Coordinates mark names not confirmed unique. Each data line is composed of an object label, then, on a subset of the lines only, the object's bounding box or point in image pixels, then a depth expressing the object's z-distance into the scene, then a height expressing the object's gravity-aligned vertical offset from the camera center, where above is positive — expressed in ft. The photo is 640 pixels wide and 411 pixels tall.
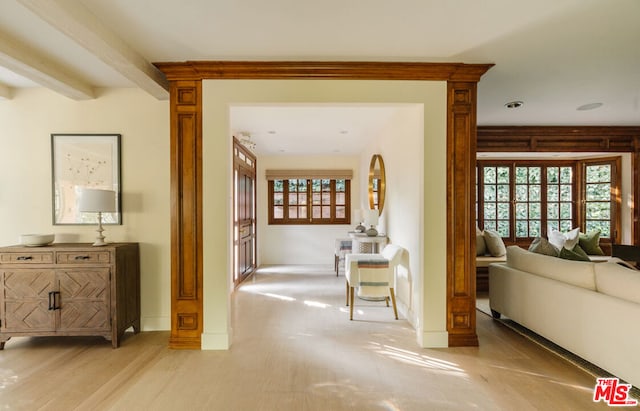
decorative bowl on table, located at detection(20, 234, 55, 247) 9.55 -0.98
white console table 14.66 -1.75
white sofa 7.01 -2.67
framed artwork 10.75 +1.28
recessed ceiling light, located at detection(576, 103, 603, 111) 12.98 +4.16
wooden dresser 9.25 -2.47
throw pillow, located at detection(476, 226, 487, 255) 16.35 -2.07
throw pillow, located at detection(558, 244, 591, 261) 9.97 -1.60
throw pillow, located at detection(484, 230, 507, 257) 16.28 -2.04
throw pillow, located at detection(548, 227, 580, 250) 17.52 -1.88
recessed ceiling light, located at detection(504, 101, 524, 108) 12.67 +4.15
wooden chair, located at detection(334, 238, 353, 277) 18.46 -2.42
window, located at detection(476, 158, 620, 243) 21.52 +0.63
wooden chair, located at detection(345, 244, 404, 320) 11.53 -2.52
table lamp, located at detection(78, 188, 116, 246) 9.49 +0.14
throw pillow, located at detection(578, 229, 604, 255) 17.12 -2.12
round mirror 15.89 +1.25
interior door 17.34 -0.39
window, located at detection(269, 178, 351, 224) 23.75 +0.41
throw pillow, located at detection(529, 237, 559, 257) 10.83 -1.51
